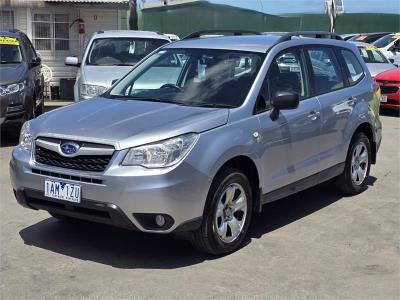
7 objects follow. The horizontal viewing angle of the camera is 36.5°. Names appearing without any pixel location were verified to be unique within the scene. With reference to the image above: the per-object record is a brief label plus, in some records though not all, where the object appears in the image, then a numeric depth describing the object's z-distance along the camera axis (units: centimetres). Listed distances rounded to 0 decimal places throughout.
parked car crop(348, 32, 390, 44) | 2078
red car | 1323
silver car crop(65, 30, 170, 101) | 932
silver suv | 423
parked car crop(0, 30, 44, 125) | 921
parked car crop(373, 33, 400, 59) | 1936
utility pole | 2472
